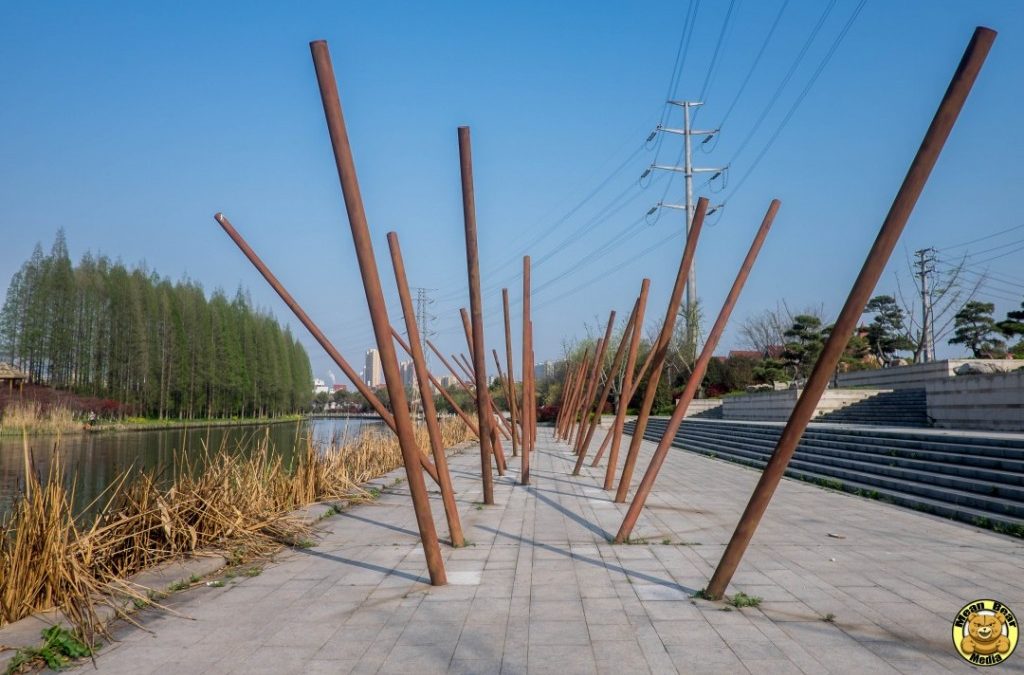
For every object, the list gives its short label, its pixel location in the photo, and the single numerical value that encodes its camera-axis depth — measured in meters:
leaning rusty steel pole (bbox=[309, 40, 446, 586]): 4.38
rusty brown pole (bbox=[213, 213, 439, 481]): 5.64
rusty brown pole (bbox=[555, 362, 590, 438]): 20.33
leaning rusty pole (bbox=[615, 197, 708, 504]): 6.24
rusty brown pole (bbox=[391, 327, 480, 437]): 8.35
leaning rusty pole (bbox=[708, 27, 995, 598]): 3.55
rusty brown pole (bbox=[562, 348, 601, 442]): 16.77
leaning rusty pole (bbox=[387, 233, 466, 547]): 5.59
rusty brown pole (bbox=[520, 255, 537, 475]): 10.14
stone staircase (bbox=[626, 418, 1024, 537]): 7.05
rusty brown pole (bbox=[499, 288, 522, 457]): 10.90
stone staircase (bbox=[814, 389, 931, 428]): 17.94
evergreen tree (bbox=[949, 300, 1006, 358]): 29.62
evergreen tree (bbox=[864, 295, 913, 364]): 35.82
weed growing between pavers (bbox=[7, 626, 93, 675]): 3.19
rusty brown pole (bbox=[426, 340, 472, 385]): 14.42
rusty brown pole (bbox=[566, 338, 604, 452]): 13.27
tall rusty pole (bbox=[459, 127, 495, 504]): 6.51
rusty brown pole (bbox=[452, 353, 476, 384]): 17.62
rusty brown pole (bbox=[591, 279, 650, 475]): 8.66
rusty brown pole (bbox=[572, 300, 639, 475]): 10.40
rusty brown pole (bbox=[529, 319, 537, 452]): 12.14
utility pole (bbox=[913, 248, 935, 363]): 31.50
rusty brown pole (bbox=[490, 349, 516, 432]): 14.61
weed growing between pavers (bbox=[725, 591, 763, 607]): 4.08
